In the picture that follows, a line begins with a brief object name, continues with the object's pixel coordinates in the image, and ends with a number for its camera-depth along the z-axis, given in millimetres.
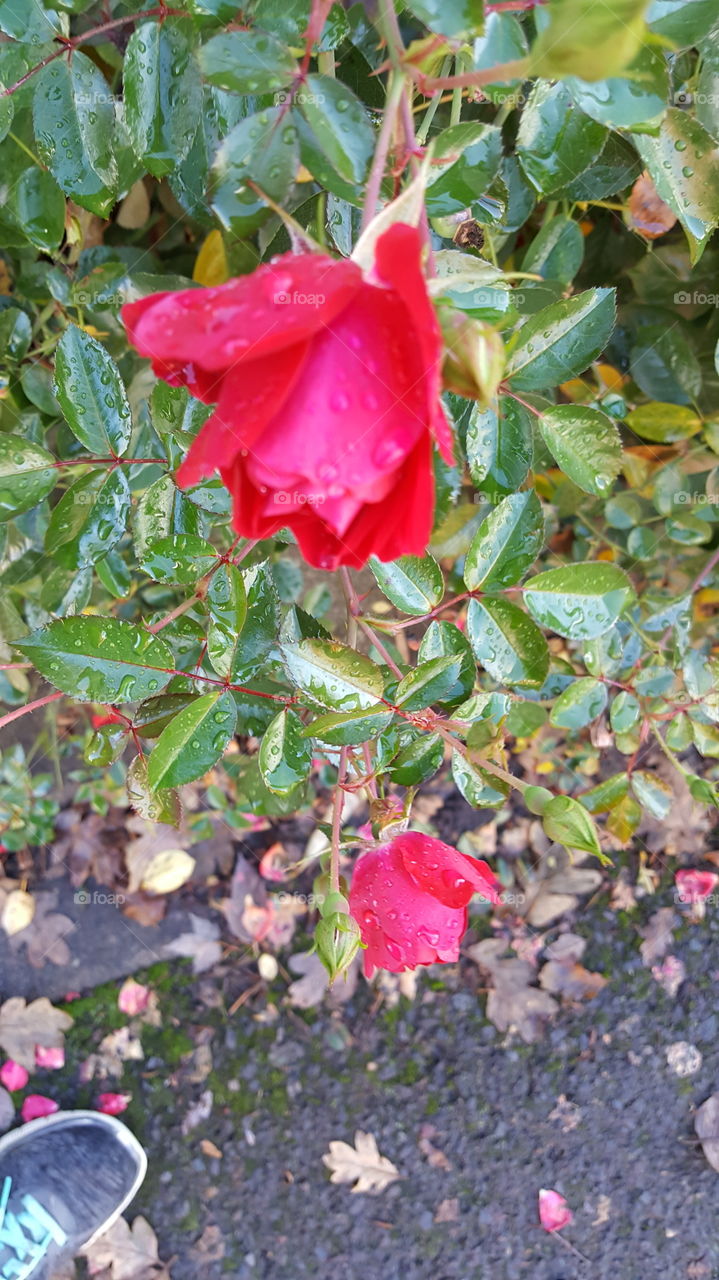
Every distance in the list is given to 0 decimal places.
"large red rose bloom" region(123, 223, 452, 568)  285
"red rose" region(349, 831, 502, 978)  538
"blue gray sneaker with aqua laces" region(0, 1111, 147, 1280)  1374
